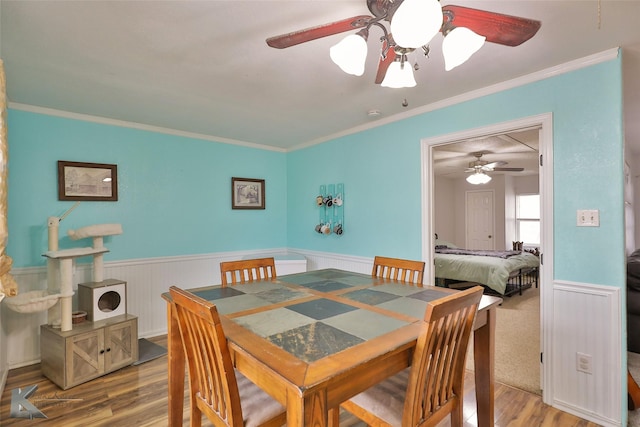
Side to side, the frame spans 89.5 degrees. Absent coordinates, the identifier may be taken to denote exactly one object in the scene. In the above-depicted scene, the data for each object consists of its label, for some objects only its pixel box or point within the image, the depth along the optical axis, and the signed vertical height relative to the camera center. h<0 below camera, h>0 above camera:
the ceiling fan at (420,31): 1.00 +0.66
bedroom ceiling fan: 5.13 +0.74
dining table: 0.96 -0.46
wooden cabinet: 2.36 -1.06
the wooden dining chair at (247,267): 2.16 -0.38
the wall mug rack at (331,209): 3.71 +0.04
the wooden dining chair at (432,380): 1.15 -0.68
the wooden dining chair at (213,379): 1.14 -0.66
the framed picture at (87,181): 2.88 +0.30
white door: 7.45 -0.20
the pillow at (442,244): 6.24 -0.64
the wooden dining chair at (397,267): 2.15 -0.38
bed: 4.59 -0.86
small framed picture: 3.99 +0.24
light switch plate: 1.94 -0.04
